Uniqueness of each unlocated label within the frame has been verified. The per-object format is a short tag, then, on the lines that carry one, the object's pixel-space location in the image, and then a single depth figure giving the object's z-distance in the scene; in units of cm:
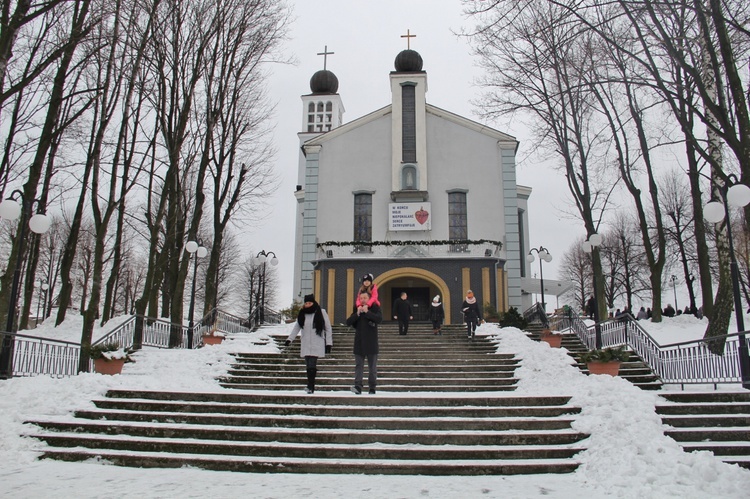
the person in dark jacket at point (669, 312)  2809
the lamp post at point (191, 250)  1717
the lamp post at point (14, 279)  1098
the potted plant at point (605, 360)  1128
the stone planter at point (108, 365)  1159
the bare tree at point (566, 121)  1977
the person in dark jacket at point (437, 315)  1872
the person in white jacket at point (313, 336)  1004
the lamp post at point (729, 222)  1005
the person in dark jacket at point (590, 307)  2591
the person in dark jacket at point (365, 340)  999
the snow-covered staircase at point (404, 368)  1212
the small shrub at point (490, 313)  2361
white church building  2592
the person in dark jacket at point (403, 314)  1855
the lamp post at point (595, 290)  1529
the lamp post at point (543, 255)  2288
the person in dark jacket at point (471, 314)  1783
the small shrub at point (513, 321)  2023
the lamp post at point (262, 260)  2231
